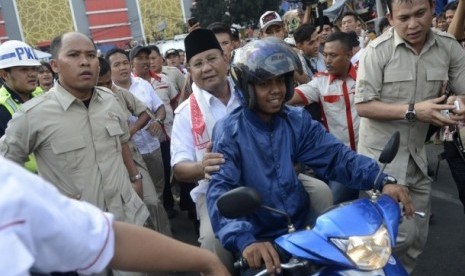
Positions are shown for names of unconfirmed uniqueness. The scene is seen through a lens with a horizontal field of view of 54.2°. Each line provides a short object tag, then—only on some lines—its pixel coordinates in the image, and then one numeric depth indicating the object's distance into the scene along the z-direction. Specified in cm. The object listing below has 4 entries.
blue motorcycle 170
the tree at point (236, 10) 4475
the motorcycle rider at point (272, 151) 221
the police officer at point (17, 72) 390
